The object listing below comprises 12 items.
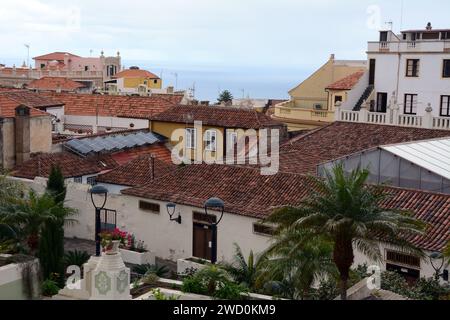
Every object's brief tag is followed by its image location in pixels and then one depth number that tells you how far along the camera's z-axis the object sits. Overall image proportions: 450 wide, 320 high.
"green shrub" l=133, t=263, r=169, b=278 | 23.55
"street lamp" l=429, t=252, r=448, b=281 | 19.09
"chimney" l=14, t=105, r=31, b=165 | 35.34
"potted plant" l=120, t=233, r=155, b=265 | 26.48
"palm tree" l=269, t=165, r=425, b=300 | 15.06
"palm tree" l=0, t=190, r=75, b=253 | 21.92
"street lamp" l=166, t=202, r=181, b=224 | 26.76
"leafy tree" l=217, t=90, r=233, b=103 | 75.31
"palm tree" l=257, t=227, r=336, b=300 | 16.48
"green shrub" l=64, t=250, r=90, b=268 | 24.03
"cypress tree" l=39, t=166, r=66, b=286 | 21.14
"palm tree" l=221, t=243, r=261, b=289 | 19.02
